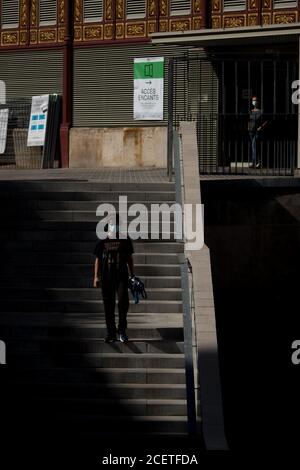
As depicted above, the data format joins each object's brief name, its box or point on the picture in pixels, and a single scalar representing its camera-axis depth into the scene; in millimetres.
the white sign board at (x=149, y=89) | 29234
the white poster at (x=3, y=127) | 30098
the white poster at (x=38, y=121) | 29703
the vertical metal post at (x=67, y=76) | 30766
